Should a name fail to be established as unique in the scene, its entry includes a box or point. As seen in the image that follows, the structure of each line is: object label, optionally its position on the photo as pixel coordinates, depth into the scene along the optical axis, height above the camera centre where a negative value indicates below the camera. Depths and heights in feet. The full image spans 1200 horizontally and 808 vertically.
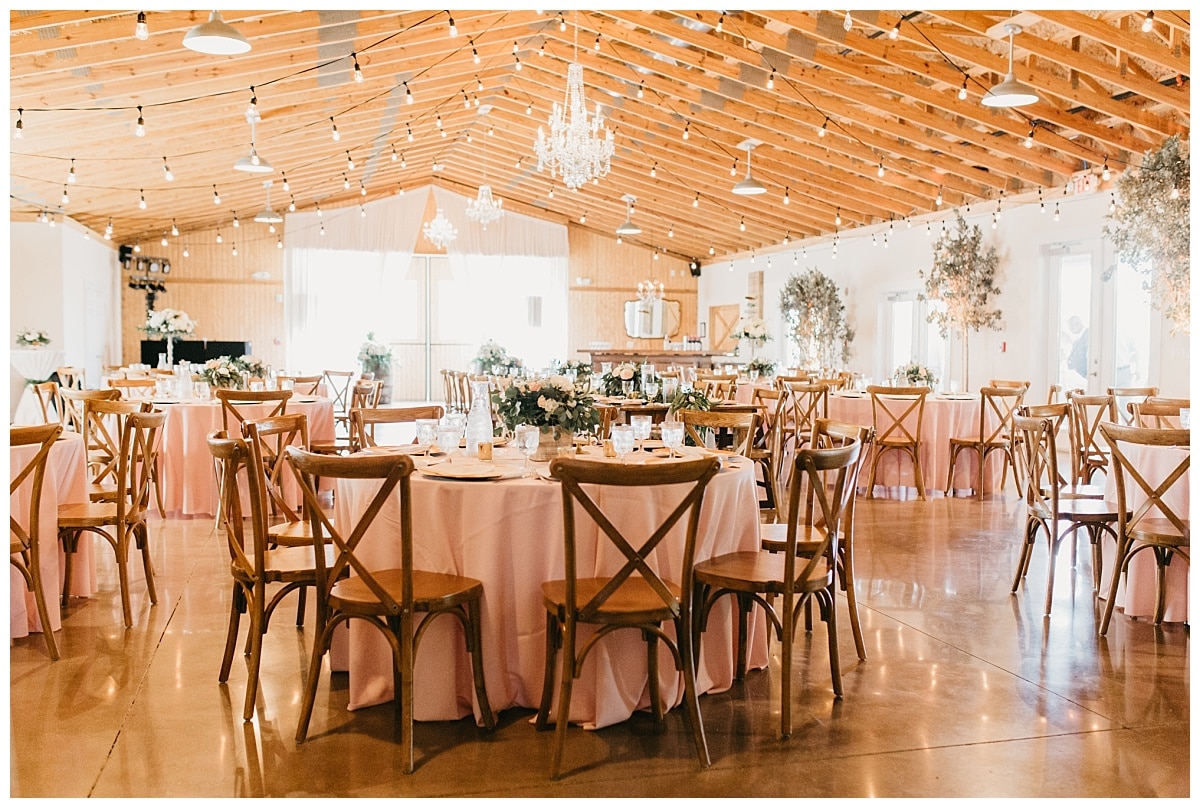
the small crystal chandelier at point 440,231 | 49.96 +7.37
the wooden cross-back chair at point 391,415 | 15.55 -0.55
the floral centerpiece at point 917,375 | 29.60 +0.06
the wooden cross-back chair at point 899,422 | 26.63 -1.24
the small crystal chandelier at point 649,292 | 67.87 +5.83
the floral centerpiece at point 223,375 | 26.32 +0.14
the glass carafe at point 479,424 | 13.00 -0.58
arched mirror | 68.08 +4.07
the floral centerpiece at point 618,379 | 22.47 -0.01
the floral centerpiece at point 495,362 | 39.75 +0.71
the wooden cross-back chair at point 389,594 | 9.70 -2.17
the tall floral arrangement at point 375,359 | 57.72 +1.18
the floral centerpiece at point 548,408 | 12.85 -0.37
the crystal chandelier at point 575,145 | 25.45 +6.17
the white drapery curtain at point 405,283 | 62.49 +6.17
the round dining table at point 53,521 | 13.46 -1.93
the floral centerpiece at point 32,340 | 39.60 +1.65
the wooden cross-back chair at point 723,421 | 15.29 -0.66
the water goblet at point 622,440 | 12.78 -0.78
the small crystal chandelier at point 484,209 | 42.16 +7.28
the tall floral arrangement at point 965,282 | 41.83 +3.98
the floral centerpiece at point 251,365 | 28.78 +0.43
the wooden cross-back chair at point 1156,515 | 13.65 -2.00
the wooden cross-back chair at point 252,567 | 10.96 -2.12
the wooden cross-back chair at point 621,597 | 9.48 -2.19
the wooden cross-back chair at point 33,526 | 12.57 -1.85
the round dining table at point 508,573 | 10.77 -2.08
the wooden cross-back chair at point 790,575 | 10.59 -2.16
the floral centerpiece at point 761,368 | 37.32 +0.37
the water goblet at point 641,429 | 13.52 -0.68
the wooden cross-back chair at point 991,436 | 26.14 -1.59
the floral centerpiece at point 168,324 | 36.37 +2.06
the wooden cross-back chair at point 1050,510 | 15.33 -2.07
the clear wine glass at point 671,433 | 12.96 -0.70
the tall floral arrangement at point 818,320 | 53.06 +3.05
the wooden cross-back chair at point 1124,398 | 23.01 -0.56
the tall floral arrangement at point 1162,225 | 28.09 +4.33
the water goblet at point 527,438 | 12.10 -0.71
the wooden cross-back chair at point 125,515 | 14.40 -1.94
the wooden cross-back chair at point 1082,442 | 19.38 -1.30
